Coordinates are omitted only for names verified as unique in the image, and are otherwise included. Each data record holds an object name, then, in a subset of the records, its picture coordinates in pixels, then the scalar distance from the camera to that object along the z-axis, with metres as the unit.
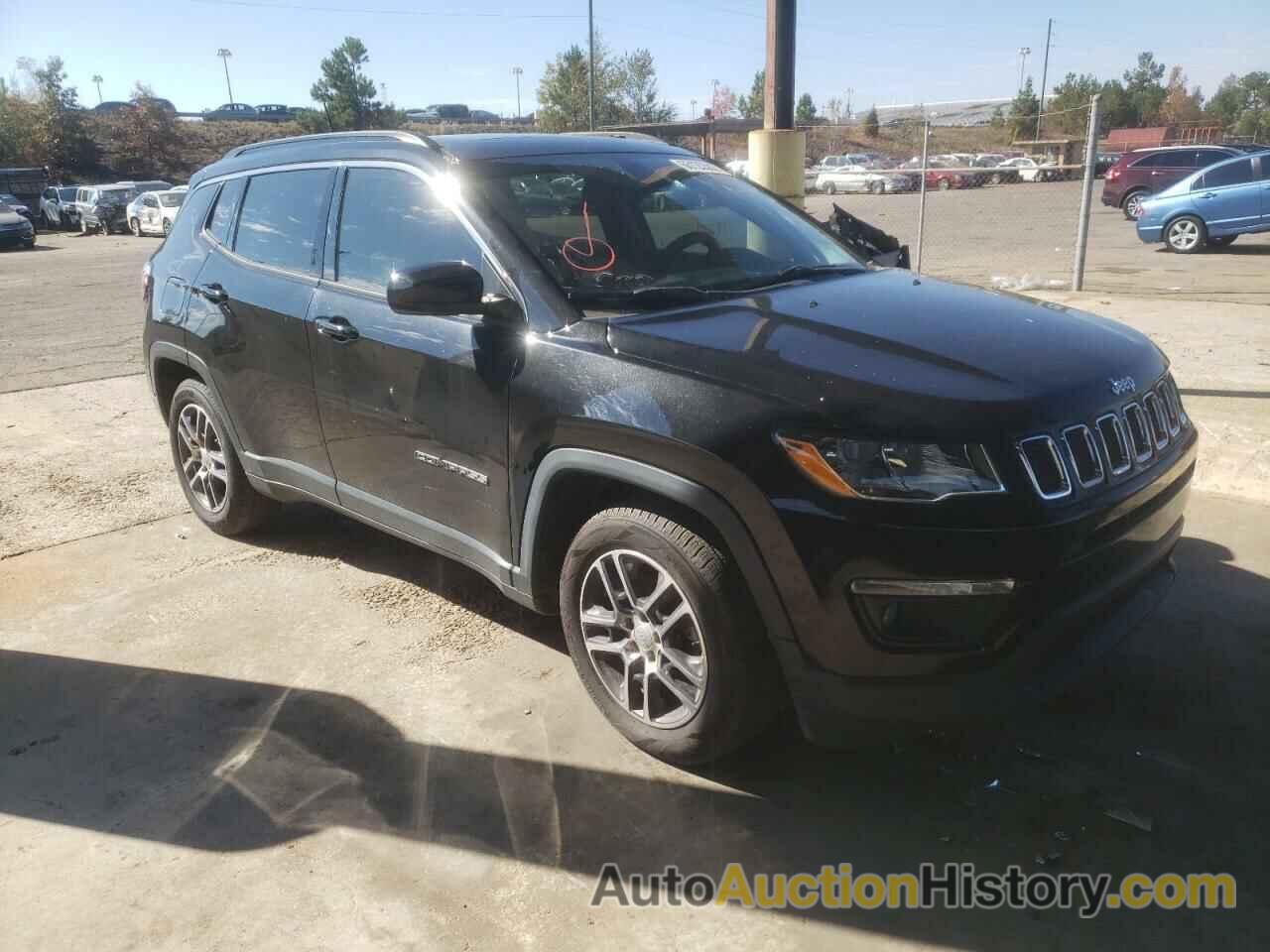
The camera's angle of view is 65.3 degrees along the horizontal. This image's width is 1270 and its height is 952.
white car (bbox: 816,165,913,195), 35.19
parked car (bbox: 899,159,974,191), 36.47
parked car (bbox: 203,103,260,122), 82.19
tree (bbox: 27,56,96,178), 51.75
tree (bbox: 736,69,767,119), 65.12
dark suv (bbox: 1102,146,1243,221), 21.20
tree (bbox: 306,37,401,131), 66.94
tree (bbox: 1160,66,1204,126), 64.09
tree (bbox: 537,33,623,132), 46.34
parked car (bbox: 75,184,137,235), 33.34
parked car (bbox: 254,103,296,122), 81.15
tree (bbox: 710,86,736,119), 73.32
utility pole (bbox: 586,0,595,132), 37.09
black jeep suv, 2.48
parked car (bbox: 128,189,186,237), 29.11
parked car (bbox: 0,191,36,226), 31.71
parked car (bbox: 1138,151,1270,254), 15.16
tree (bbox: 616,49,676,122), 50.53
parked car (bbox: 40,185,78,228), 36.62
